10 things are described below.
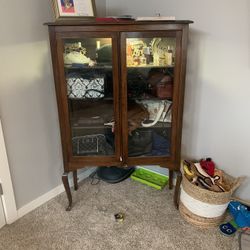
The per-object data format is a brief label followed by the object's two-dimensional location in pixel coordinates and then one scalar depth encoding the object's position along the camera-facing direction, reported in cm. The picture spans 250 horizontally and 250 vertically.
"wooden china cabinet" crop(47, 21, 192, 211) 156
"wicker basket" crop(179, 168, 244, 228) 173
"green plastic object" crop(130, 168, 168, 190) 227
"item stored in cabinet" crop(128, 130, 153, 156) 187
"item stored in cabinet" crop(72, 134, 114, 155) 188
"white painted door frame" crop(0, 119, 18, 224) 174
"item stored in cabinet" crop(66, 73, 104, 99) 172
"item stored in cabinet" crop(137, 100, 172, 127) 181
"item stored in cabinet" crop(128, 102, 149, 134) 179
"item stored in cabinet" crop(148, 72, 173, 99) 173
